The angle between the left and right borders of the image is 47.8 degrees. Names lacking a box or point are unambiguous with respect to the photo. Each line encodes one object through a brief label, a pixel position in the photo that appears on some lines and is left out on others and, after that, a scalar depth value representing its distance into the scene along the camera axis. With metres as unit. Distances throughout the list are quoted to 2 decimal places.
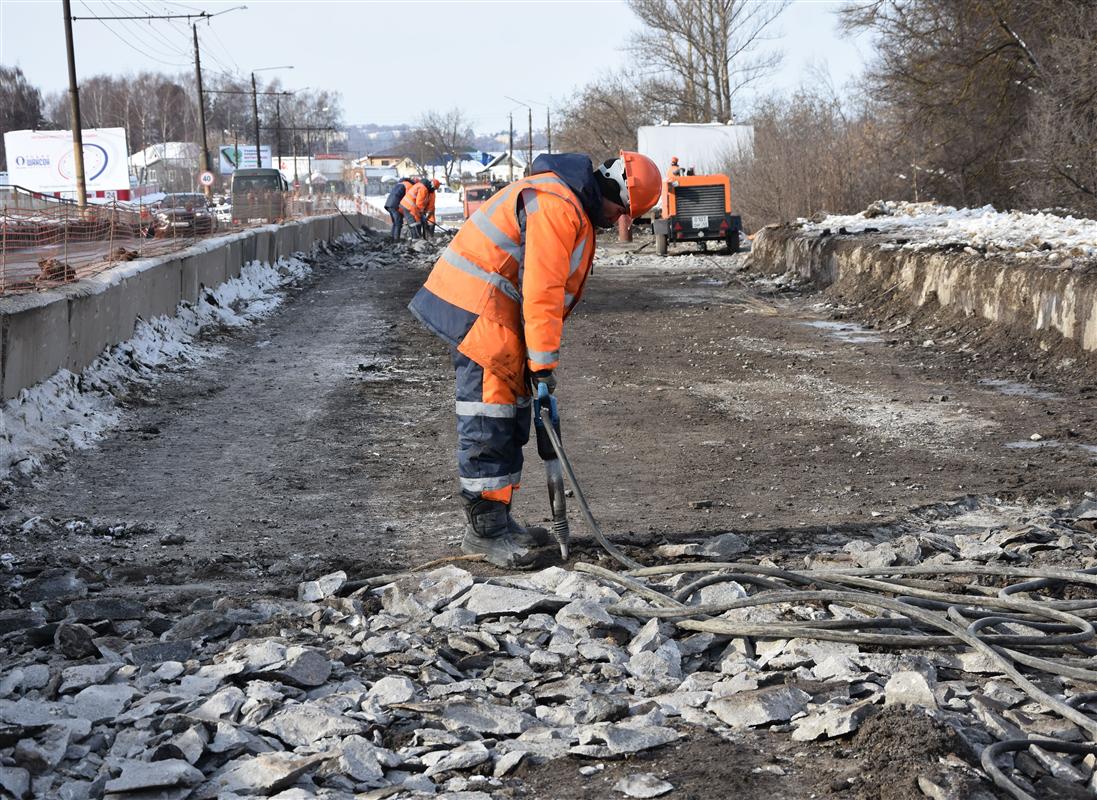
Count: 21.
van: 31.31
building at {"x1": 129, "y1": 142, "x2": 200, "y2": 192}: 79.25
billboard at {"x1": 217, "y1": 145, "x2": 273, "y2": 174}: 71.94
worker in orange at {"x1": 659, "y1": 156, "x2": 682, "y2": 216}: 27.06
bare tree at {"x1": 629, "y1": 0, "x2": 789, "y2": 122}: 50.19
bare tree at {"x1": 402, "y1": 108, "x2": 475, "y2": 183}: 117.94
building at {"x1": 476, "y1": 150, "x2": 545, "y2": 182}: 109.14
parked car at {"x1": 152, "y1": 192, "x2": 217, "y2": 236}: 19.58
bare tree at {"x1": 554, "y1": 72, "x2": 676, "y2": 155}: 53.66
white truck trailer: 34.66
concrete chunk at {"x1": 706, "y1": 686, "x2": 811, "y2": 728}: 3.86
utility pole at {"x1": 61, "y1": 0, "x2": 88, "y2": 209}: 30.50
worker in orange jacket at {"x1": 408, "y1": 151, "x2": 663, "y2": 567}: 5.35
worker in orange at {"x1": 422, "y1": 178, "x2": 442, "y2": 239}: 30.73
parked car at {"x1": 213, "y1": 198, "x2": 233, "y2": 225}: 38.42
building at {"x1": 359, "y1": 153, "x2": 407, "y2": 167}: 172.59
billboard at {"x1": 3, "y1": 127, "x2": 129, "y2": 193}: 47.81
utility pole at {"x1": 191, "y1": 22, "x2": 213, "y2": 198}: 49.89
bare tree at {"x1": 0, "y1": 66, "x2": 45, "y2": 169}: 87.81
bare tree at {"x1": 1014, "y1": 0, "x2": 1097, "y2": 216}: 20.03
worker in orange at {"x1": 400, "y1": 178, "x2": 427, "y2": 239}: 30.31
